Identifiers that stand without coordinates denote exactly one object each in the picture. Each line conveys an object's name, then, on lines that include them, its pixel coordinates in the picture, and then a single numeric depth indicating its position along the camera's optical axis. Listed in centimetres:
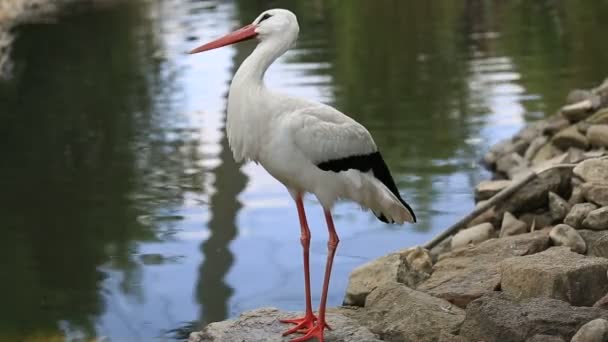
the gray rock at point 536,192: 1316
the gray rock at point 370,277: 1137
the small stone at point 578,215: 1166
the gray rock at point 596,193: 1193
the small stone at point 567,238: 1084
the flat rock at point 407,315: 945
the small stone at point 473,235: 1293
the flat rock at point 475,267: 1023
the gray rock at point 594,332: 823
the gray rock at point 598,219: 1127
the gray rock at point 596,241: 1058
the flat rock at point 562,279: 943
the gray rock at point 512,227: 1280
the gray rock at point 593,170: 1278
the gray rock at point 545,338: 833
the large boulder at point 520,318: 864
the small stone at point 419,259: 1185
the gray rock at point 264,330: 980
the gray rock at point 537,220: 1272
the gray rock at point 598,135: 1545
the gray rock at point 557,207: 1255
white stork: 947
